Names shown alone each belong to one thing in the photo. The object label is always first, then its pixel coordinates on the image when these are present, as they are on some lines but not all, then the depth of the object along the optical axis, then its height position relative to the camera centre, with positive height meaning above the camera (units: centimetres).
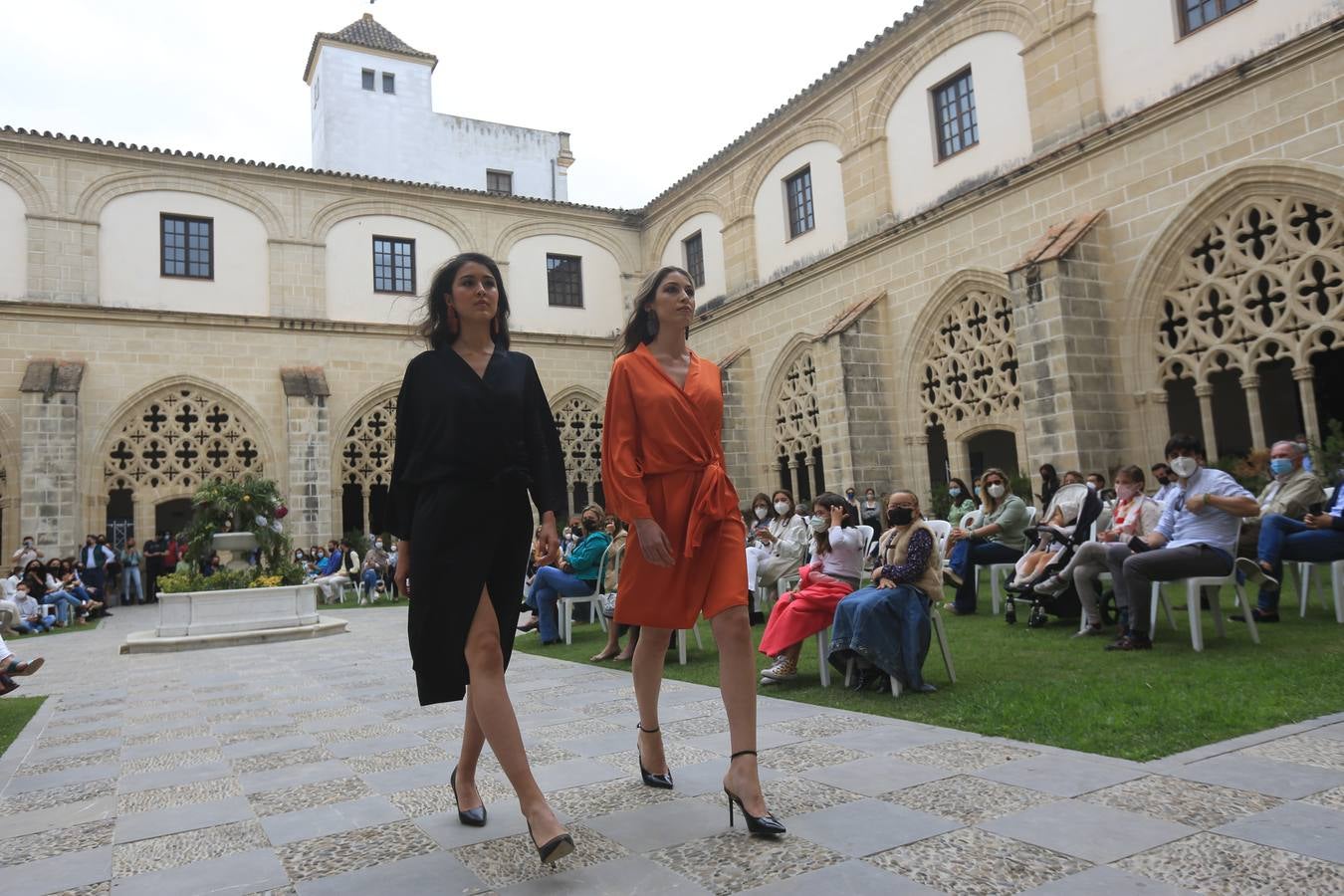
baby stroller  703 -62
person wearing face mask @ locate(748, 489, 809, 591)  890 -49
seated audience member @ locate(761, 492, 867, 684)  543 -54
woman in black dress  269 +10
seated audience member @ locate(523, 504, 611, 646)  847 -57
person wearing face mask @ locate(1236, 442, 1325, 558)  682 -15
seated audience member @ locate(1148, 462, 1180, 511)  632 -2
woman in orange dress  289 +3
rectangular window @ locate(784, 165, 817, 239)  1900 +641
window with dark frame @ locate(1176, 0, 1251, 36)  1174 +615
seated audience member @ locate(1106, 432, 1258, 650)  557 -38
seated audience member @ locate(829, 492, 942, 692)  495 -64
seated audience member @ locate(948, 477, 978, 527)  1097 -11
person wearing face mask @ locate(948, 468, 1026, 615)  814 -43
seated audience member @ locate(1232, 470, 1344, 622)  620 -53
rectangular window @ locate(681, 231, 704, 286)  2252 +643
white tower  2670 +1230
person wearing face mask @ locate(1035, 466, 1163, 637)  646 -41
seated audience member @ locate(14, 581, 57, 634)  1305 -86
